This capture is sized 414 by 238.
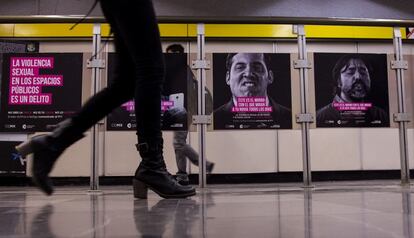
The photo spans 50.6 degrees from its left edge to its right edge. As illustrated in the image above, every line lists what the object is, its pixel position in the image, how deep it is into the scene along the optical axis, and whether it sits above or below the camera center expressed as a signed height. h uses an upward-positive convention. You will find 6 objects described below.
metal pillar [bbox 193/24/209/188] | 3.42 +0.40
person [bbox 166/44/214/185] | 3.80 -0.08
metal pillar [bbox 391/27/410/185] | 3.54 +0.30
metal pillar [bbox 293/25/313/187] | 3.45 +0.33
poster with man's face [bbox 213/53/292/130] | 3.74 +0.50
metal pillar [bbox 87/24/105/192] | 3.30 +0.47
